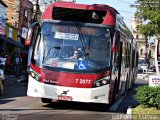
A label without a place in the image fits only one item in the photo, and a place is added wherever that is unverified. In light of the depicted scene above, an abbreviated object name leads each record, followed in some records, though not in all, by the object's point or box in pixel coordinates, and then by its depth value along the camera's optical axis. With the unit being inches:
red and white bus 439.3
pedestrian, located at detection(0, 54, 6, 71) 909.9
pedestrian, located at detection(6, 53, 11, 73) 1190.0
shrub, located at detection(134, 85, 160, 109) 455.7
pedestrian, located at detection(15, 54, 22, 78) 1022.3
